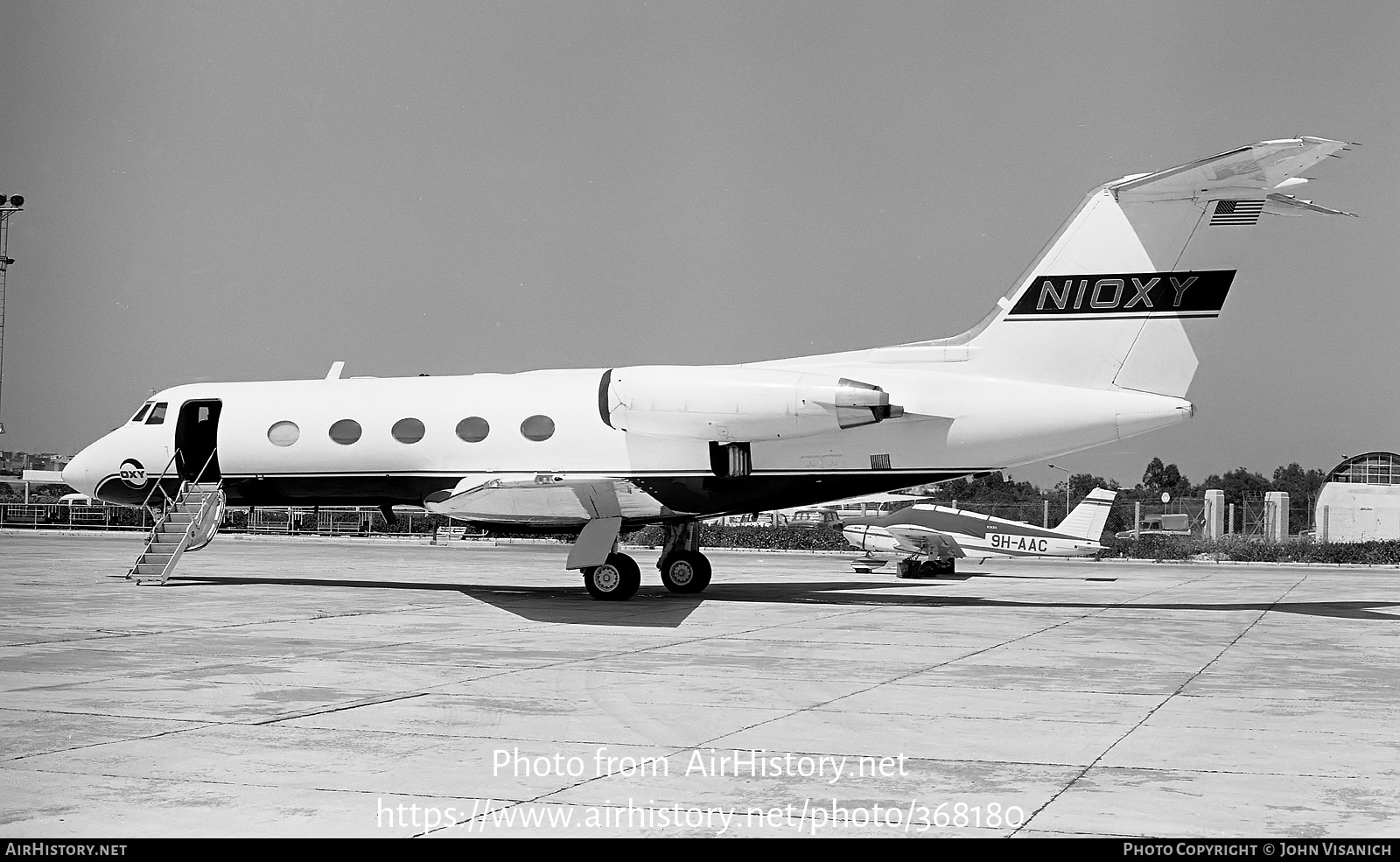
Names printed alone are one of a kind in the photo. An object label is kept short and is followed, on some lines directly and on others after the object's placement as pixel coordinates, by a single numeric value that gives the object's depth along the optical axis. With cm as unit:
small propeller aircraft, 2838
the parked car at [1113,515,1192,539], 6931
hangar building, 4878
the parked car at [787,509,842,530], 4808
